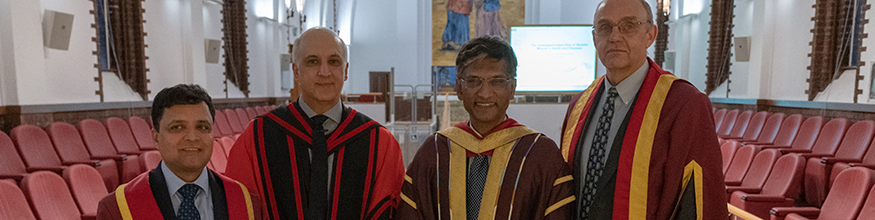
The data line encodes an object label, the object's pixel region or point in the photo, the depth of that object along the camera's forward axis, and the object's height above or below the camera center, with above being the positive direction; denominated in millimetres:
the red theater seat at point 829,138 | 5340 -733
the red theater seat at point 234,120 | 8078 -823
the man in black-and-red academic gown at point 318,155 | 1653 -296
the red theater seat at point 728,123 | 8039 -833
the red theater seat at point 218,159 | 4672 -870
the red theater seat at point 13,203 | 2721 -765
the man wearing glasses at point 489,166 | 1483 -296
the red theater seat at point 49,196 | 2977 -800
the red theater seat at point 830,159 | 4418 -835
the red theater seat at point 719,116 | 8548 -767
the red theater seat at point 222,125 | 7480 -830
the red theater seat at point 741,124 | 7488 -800
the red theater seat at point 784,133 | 6199 -784
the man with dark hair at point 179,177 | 1416 -327
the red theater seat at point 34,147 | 4041 -653
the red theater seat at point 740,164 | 4844 -932
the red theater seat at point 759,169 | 4546 -925
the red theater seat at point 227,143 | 5198 -790
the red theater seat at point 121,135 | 5234 -707
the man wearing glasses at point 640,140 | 1472 -220
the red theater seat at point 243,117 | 8680 -808
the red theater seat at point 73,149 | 4164 -736
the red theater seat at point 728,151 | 5210 -860
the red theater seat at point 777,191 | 3887 -1014
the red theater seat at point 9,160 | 3687 -695
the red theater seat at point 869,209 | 3041 -865
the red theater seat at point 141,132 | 5621 -720
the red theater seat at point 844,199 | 3221 -871
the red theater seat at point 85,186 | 3329 -834
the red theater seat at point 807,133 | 5801 -733
